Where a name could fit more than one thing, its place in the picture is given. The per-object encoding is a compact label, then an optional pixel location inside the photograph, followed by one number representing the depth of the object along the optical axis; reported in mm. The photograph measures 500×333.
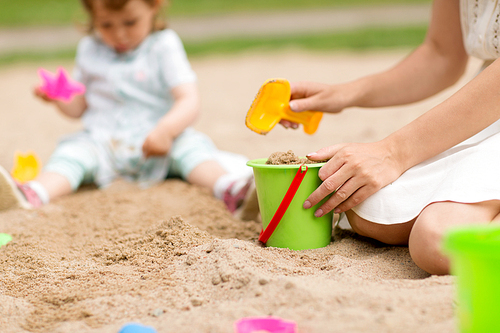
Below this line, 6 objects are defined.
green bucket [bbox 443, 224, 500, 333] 1355
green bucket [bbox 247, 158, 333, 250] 1736
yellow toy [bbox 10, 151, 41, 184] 2364
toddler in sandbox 2317
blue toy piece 1481
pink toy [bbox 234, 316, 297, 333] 1474
